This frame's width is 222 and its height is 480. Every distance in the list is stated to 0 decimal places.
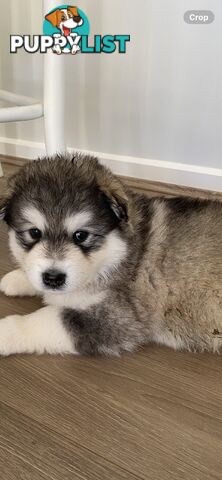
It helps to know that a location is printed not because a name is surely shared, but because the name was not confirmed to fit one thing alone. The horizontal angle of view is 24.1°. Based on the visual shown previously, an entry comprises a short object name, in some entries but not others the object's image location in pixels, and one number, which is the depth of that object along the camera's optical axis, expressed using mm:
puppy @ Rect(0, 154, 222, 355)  562
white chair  925
